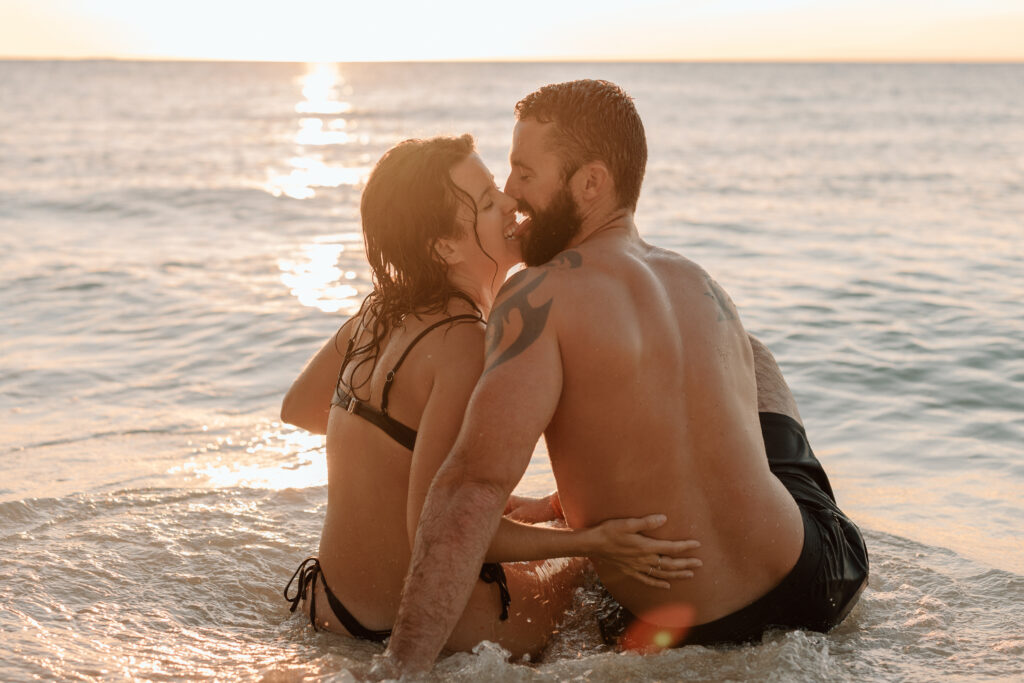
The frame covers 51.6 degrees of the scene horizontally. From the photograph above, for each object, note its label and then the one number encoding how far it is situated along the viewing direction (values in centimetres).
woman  313
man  289
